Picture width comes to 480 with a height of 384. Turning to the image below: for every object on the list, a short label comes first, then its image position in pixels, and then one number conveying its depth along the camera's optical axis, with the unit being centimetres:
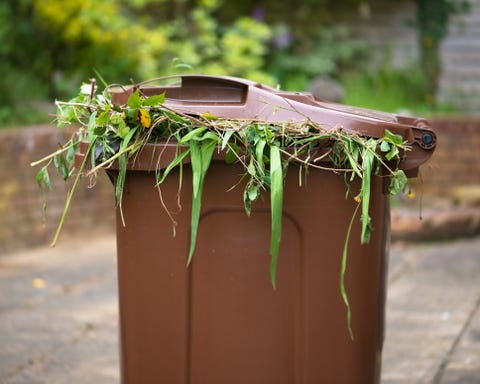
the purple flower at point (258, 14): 988
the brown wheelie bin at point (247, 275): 288
